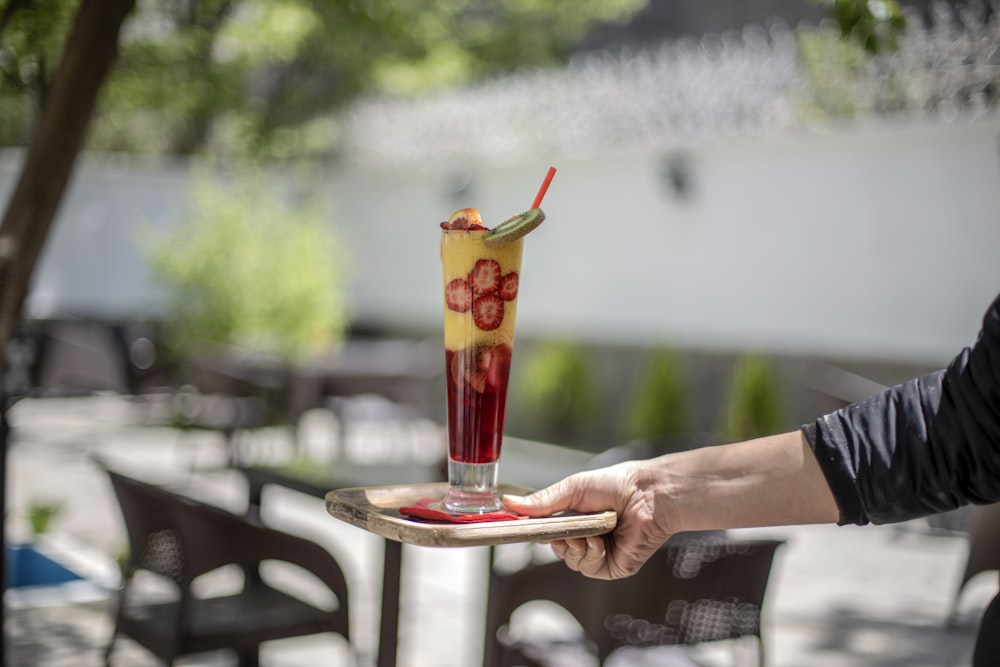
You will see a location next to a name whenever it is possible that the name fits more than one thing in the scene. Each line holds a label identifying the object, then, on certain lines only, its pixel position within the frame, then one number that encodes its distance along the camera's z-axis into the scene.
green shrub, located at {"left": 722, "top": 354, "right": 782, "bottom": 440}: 7.71
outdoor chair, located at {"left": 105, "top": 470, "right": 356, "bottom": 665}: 2.72
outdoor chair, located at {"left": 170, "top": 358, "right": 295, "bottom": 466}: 6.84
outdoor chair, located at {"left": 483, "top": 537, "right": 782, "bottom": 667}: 2.47
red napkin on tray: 1.46
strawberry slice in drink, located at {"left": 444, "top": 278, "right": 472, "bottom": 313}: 1.49
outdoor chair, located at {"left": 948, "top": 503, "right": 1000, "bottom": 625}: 2.95
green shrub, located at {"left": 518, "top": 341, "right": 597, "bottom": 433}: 9.48
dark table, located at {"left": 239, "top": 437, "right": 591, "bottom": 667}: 2.20
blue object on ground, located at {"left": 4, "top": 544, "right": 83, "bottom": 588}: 4.22
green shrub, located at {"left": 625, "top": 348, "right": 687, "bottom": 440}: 8.30
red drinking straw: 1.58
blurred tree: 5.30
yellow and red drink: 1.49
